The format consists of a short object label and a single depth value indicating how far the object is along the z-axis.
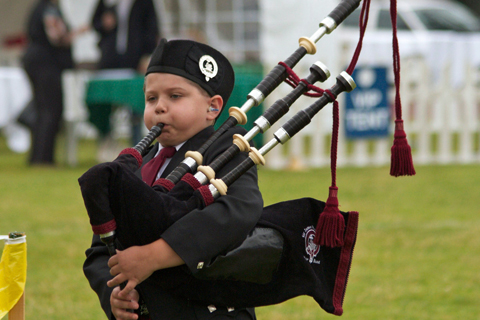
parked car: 26.81
